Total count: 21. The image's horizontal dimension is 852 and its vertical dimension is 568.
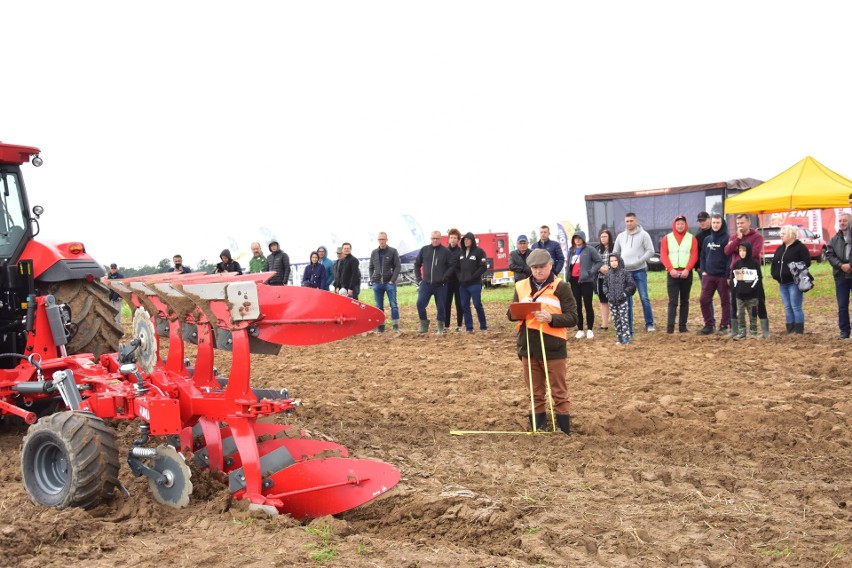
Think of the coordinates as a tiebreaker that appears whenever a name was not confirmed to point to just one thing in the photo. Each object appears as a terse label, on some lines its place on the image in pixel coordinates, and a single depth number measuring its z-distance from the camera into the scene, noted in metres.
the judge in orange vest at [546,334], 6.91
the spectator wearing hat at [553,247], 12.72
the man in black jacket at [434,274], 14.14
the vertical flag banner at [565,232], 29.80
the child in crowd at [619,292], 11.59
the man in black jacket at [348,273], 15.41
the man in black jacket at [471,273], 13.76
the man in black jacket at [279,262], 16.47
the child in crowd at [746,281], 11.34
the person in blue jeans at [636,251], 12.38
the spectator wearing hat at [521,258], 12.52
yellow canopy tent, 15.29
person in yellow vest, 12.33
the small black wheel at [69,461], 4.68
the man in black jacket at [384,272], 14.86
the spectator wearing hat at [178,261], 19.30
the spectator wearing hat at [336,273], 15.58
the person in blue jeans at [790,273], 11.29
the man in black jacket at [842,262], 10.95
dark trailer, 27.38
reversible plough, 4.68
